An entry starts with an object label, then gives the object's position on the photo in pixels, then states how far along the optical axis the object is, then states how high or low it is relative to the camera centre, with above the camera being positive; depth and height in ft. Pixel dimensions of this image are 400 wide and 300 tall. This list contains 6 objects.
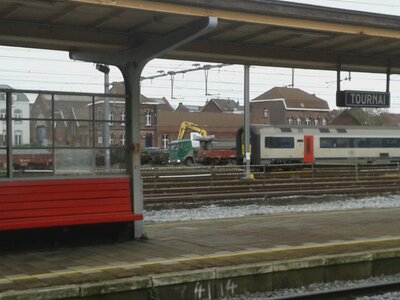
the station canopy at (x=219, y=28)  24.11 +5.59
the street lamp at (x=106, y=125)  29.73 +1.04
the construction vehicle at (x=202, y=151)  173.68 -1.98
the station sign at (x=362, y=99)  35.01 +2.71
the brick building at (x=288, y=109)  319.27 +19.44
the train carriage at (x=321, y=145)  121.39 -0.20
